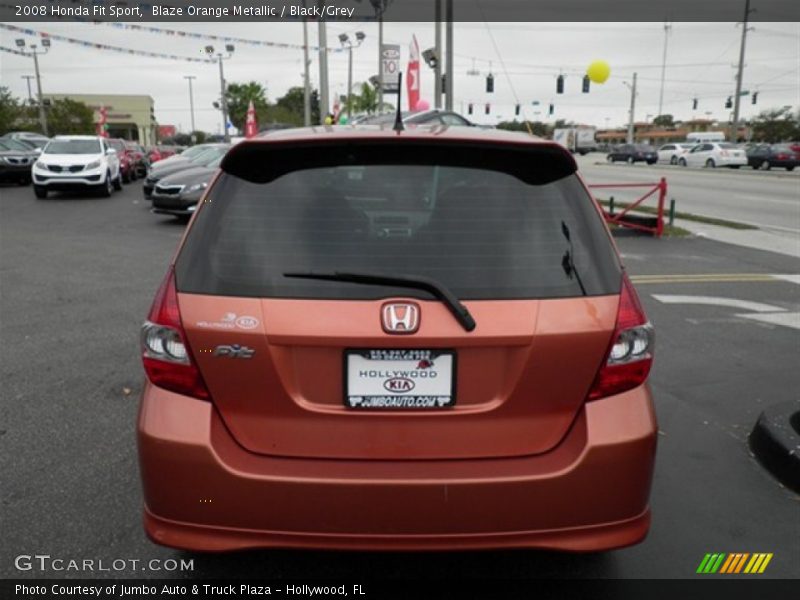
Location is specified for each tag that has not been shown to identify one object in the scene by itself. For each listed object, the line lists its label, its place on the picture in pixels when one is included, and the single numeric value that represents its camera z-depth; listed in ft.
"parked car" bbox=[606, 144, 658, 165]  181.78
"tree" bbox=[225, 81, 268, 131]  309.63
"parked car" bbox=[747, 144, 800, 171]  132.05
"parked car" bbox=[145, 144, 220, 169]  67.75
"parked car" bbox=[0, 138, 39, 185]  85.97
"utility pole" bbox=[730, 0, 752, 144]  185.88
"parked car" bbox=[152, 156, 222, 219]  49.08
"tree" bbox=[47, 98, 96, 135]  204.85
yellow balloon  78.33
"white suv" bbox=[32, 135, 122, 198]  68.18
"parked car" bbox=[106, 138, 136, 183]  88.74
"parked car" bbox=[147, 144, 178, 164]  127.34
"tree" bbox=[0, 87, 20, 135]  154.71
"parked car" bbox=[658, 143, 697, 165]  164.84
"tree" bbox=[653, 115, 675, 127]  471.91
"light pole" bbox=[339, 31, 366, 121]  141.90
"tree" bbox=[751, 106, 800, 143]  235.20
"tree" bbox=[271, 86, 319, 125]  391.26
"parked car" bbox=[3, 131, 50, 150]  93.65
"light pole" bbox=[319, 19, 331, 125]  98.84
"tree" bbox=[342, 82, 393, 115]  237.66
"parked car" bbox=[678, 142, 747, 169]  141.49
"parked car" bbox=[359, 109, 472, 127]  58.23
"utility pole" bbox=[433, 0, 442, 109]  83.71
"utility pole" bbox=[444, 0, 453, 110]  79.20
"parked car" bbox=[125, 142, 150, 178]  100.32
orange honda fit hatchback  7.57
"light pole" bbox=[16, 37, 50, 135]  185.82
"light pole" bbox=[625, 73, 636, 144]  257.24
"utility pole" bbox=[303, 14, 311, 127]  130.38
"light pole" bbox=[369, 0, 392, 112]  108.37
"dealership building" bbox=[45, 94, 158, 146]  320.70
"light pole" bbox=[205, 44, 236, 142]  116.16
